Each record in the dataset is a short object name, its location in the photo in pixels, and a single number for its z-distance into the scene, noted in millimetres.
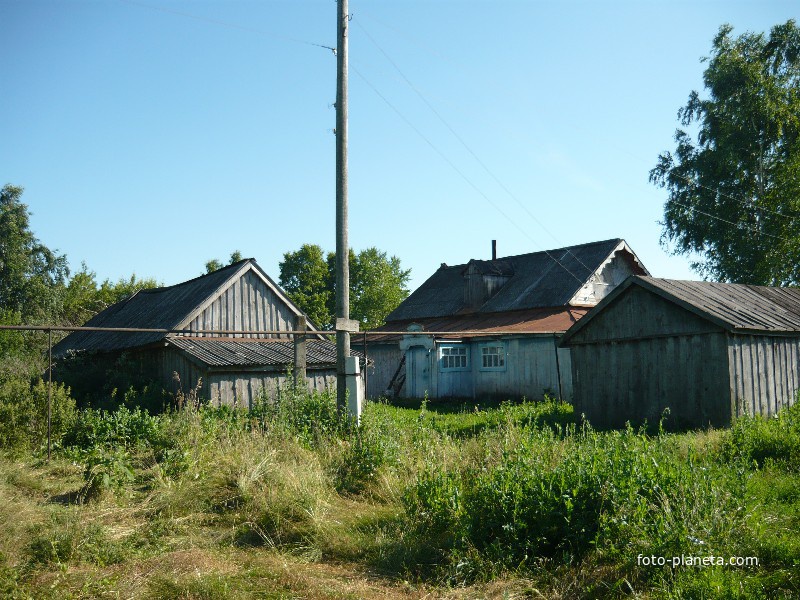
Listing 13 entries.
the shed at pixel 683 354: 13102
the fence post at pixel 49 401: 9695
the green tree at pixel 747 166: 30297
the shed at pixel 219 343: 16797
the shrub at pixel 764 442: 8936
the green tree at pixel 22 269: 37219
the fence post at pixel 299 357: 12156
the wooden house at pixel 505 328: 23484
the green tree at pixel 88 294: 48656
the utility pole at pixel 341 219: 11523
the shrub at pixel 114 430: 10273
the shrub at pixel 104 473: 7887
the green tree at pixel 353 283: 52656
